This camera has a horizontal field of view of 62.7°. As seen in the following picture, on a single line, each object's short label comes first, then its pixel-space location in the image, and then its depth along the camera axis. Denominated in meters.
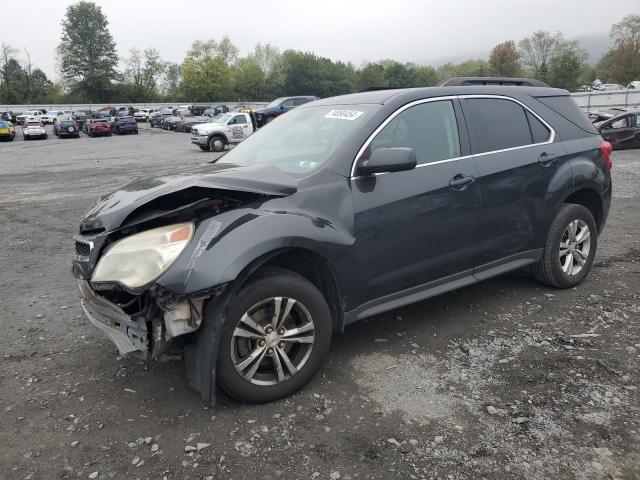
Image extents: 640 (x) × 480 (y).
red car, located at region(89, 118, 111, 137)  40.22
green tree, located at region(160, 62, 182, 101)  99.50
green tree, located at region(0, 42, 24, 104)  80.25
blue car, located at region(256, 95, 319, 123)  31.42
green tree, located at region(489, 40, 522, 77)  92.38
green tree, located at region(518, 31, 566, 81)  85.25
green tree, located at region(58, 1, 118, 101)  91.31
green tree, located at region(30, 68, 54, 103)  83.81
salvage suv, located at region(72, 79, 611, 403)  2.88
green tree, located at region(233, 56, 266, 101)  94.19
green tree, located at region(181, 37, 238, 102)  88.88
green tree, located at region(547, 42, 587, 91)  66.56
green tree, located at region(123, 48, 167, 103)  95.69
